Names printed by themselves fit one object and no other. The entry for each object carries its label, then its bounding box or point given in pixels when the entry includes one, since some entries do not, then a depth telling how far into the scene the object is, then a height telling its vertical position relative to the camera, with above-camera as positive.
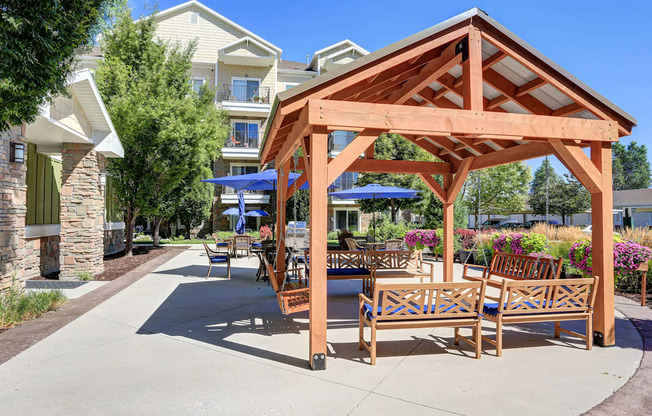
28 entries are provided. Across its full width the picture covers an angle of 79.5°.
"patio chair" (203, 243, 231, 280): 9.59 -1.03
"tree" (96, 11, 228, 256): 13.06 +3.37
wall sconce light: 6.66 +1.12
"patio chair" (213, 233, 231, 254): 14.39 -1.03
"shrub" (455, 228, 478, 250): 13.02 -0.69
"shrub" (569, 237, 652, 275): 7.19 -0.74
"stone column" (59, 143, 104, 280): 9.34 +0.20
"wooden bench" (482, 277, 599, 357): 4.51 -1.06
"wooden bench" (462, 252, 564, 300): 6.39 -0.91
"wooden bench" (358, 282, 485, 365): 4.19 -1.03
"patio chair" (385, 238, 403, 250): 11.39 -0.80
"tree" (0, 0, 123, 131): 4.23 +1.97
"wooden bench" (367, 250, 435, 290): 8.41 -0.93
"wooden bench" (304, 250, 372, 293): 7.90 -0.96
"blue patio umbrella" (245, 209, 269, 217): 23.93 +0.24
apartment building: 25.83 +10.00
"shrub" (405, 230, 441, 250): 13.46 -0.77
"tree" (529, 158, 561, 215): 36.50 +1.59
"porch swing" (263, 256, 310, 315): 5.04 -1.10
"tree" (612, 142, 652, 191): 66.94 +8.51
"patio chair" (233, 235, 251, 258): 12.91 -0.87
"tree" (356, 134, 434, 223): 21.08 +2.15
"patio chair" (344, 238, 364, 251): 12.05 -0.82
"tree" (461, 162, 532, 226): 29.92 +2.32
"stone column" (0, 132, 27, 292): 6.40 +0.09
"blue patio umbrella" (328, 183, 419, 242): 12.45 +0.79
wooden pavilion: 4.14 +1.19
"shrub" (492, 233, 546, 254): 10.25 -0.72
